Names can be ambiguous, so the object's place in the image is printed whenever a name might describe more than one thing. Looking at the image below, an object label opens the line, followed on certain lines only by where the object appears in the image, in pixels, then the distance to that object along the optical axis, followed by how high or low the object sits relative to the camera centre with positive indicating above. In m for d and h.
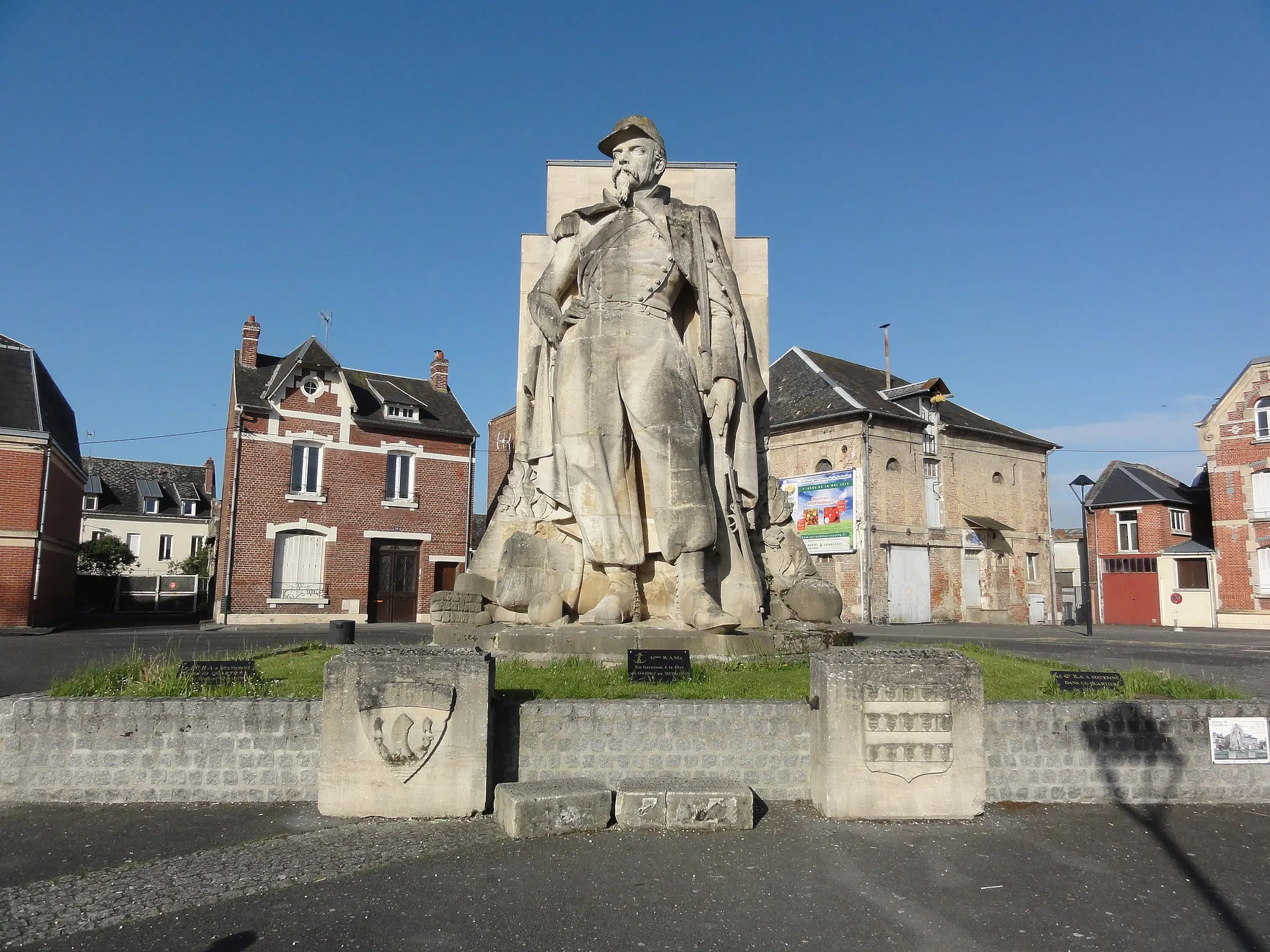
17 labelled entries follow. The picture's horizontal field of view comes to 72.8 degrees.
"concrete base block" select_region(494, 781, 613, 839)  5.66 -1.45
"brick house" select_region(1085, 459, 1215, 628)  37.66 +2.16
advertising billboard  32.78 +3.21
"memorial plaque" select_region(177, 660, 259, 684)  7.42 -0.75
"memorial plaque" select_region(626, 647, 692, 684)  7.43 -0.64
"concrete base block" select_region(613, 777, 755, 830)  5.84 -1.47
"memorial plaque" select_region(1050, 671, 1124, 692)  7.75 -0.76
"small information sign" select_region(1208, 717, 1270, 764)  6.89 -1.14
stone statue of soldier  8.79 +2.20
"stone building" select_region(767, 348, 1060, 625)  32.50 +4.24
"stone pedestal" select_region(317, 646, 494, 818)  6.05 -1.07
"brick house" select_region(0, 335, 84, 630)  25.62 +2.67
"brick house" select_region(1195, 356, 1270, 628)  35.00 +4.33
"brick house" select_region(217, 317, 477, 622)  29.59 +3.34
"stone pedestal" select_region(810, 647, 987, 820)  6.15 -1.04
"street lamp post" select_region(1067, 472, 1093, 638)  29.59 +2.09
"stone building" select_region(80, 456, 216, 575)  47.75 +4.05
